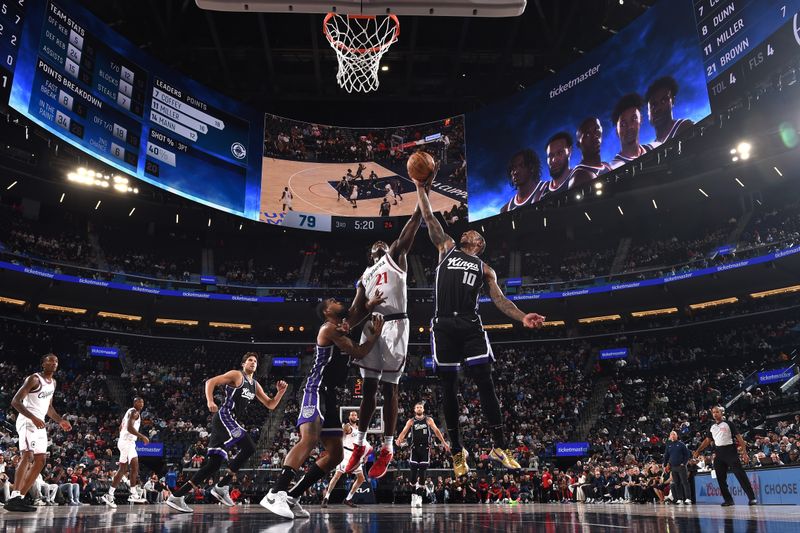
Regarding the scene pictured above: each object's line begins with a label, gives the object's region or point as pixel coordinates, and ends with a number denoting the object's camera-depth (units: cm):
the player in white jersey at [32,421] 898
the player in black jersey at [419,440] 1321
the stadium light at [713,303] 3177
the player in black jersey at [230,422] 970
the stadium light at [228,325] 3591
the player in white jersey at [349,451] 1271
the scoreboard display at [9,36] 2100
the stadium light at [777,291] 2969
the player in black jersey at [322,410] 707
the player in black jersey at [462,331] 651
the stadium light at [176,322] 3544
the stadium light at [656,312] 3362
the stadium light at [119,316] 3384
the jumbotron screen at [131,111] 2238
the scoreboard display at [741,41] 2052
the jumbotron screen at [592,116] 2358
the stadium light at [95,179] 3116
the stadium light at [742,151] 2887
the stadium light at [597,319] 3469
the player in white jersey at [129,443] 1306
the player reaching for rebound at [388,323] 741
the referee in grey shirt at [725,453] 1140
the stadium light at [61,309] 3247
